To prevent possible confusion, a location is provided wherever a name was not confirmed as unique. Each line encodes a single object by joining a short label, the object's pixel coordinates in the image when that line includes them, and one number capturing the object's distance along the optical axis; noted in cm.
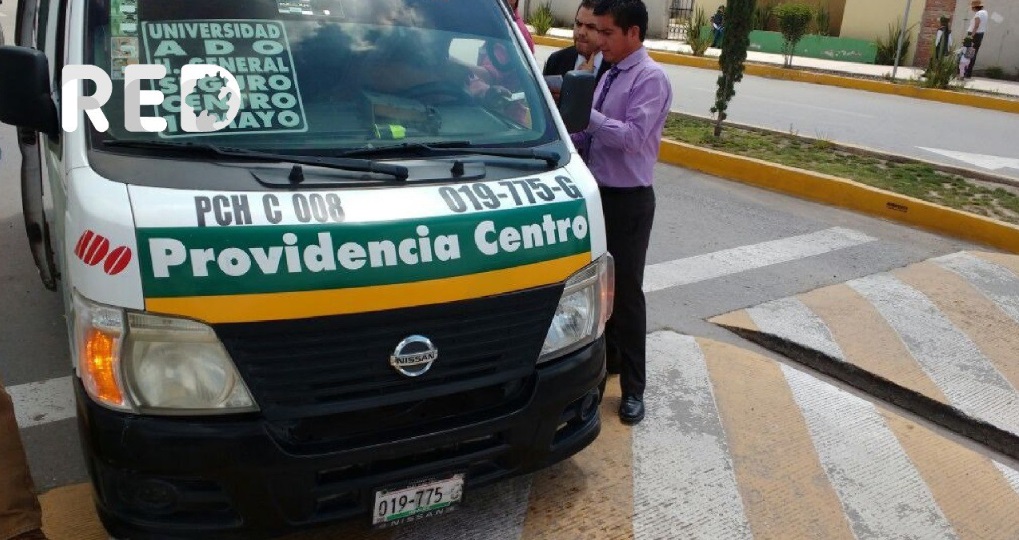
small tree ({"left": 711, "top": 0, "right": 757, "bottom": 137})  998
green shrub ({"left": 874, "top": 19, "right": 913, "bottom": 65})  2203
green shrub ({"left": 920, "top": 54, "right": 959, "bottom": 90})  1717
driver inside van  307
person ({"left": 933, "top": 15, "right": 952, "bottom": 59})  1969
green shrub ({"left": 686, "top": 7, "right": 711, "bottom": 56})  2230
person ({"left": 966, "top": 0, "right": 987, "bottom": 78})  1959
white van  228
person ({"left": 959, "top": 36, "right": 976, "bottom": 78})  1933
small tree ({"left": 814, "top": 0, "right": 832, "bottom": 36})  2423
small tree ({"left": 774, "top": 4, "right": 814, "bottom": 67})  2064
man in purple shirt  360
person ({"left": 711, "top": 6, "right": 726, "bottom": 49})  2502
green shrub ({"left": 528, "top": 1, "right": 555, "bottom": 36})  2666
